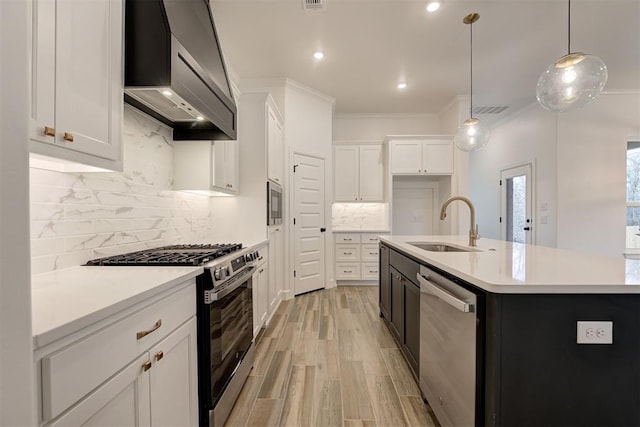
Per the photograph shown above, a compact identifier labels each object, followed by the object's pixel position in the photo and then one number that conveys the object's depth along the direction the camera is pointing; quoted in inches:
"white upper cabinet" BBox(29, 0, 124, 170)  37.4
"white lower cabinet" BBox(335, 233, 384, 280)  194.7
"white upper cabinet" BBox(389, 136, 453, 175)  198.1
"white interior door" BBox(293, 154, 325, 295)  167.6
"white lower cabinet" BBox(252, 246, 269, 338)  100.7
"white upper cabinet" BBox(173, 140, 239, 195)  93.4
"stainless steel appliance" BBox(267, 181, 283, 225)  123.2
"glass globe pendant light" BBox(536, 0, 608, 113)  81.7
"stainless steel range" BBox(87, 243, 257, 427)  57.4
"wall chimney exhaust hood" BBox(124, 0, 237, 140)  54.0
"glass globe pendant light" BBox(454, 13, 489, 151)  125.3
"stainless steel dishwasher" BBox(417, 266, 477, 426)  48.6
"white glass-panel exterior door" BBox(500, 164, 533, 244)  214.2
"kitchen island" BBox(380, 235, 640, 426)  43.0
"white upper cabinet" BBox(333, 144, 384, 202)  208.8
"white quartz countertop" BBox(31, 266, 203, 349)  29.0
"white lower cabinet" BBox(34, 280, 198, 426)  28.6
